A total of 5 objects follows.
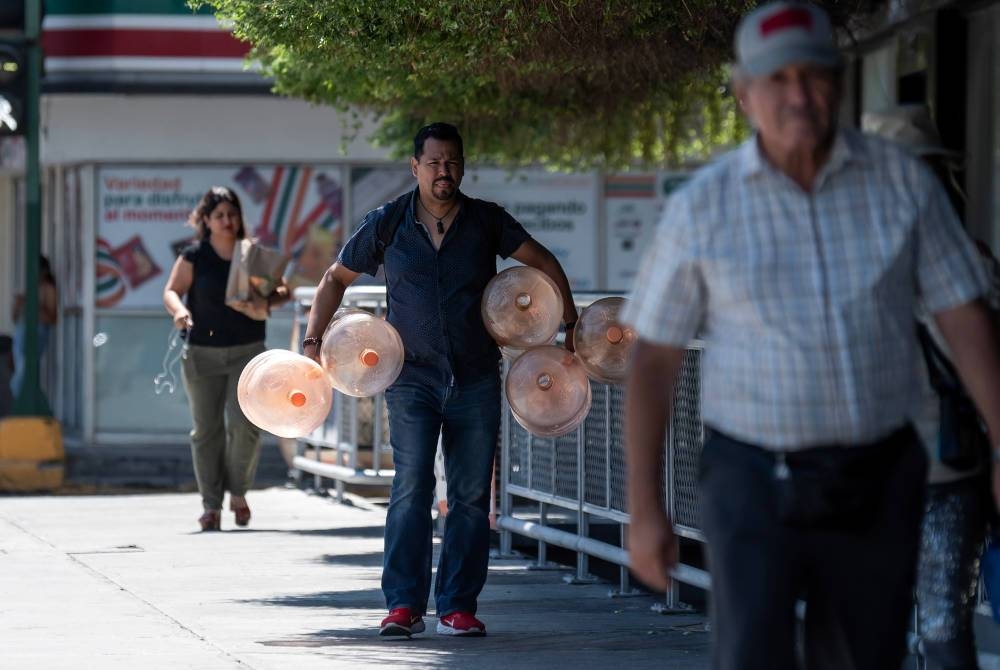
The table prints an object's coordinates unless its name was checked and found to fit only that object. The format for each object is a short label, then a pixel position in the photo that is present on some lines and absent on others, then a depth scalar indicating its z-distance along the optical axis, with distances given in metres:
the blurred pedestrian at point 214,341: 23.92
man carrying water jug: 15.65
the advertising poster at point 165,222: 37.25
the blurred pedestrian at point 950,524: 11.16
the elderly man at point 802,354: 7.99
